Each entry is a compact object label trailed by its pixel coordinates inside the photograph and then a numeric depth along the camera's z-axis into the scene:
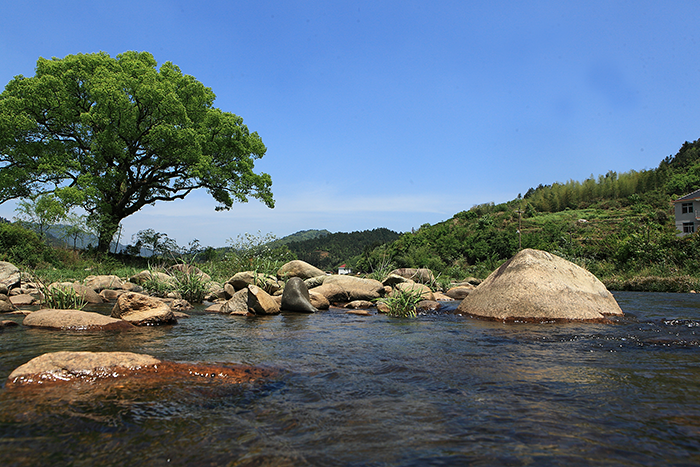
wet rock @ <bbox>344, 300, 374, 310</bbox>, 10.51
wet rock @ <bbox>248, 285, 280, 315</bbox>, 8.70
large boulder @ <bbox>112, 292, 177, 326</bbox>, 6.92
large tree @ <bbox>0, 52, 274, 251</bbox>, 19.00
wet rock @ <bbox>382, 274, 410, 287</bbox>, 12.92
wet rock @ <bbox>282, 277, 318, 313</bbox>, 9.38
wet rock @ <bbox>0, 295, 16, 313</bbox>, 8.27
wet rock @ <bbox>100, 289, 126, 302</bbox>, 11.26
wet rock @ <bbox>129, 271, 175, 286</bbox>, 11.21
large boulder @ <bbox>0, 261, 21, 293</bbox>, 11.52
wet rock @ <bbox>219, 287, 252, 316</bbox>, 8.89
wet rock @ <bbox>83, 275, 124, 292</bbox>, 12.47
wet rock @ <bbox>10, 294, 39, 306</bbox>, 9.58
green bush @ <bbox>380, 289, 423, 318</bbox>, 8.62
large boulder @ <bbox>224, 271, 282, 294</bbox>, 11.32
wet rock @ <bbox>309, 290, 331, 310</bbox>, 9.99
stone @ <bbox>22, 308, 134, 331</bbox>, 6.30
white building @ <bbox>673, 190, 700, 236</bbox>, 36.12
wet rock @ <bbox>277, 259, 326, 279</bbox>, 14.19
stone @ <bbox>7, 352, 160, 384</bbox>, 3.49
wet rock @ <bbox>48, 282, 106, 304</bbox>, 10.02
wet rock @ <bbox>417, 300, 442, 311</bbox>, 9.67
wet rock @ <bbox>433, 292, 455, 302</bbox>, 11.96
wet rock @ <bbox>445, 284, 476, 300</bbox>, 13.42
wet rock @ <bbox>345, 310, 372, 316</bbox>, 8.95
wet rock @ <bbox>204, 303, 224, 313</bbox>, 9.23
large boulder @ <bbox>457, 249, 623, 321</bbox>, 7.46
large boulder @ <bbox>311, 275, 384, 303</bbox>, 11.51
